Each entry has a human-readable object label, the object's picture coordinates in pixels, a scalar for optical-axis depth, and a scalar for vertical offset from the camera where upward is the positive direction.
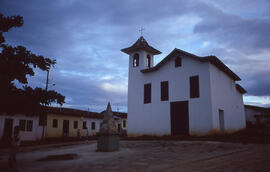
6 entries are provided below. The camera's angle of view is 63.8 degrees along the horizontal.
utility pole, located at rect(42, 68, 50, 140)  24.86 +0.01
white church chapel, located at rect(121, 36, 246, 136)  16.72 +2.28
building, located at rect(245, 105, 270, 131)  27.78 +1.00
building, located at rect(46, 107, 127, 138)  28.50 -0.13
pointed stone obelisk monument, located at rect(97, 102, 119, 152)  12.02 -0.82
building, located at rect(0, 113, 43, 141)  21.30 -0.54
